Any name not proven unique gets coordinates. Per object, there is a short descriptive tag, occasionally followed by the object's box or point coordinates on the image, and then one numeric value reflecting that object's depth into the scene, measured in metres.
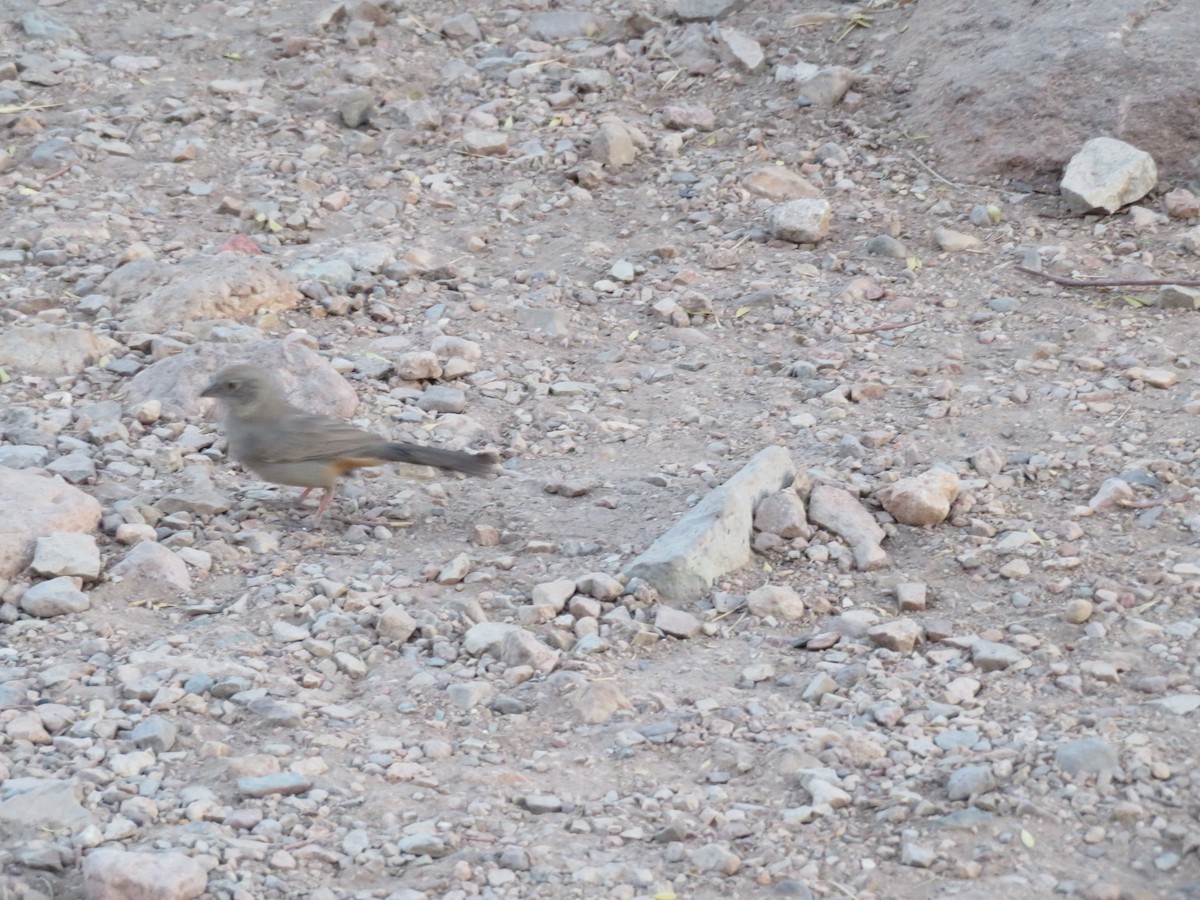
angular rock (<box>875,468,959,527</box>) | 9.87
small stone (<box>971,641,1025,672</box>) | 8.39
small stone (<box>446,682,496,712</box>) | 8.27
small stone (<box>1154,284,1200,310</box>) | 12.64
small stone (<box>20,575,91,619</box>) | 8.98
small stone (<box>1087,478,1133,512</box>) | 9.88
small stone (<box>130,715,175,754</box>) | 7.75
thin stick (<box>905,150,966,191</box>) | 14.64
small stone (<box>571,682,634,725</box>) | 8.10
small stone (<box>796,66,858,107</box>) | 15.74
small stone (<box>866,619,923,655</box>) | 8.62
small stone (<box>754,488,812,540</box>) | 9.69
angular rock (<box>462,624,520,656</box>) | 8.79
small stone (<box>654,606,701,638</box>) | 8.96
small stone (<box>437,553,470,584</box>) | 9.61
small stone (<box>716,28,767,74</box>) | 16.31
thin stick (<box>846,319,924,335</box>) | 12.81
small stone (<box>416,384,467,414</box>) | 11.80
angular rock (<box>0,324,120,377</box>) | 11.98
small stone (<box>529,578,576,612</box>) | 9.19
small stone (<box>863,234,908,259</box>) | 13.83
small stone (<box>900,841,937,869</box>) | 6.80
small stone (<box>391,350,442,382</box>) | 12.13
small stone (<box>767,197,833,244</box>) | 14.01
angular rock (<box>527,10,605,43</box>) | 17.44
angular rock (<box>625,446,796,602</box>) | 9.30
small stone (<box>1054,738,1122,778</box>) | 7.25
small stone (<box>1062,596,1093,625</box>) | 8.71
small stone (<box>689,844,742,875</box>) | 6.85
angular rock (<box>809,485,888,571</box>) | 9.55
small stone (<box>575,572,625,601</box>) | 9.24
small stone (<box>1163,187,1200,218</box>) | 13.77
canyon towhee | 10.41
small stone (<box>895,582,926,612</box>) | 9.08
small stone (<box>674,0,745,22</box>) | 17.22
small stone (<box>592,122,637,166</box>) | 15.25
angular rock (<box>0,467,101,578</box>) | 9.31
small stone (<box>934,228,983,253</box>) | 13.84
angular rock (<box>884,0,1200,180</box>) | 14.27
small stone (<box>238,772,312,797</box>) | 7.37
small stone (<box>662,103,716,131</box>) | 15.74
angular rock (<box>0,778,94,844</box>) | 6.99
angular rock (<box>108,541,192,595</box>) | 9.41
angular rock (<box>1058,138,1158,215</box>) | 13.91
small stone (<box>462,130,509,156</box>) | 15.51
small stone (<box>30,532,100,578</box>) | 9.27
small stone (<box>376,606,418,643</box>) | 8.95
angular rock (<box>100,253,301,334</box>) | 12.66
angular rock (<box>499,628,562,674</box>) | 8.59
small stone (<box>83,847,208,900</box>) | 6.55
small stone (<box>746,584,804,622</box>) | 9.10
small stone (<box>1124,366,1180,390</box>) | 11.45
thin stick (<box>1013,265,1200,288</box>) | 12.86
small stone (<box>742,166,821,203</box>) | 14.73
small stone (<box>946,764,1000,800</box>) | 7.18
